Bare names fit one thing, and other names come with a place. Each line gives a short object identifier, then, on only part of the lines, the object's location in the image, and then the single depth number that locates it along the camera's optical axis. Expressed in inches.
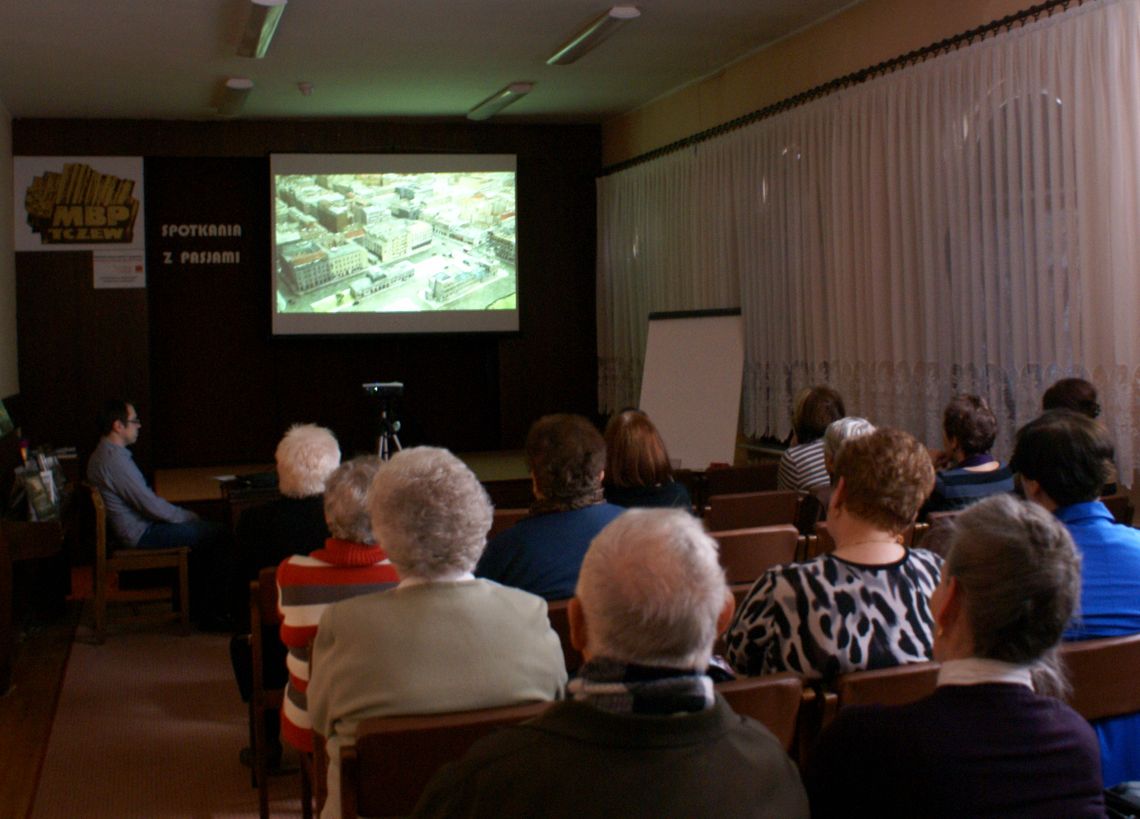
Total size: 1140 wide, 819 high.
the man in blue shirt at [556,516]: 112.4
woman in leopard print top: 83.9
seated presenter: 233.8
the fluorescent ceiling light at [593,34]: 252.4
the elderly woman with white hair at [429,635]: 80.3
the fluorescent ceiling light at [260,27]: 237.8
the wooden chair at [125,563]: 227.1
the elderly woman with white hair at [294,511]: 150.9
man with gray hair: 51.7
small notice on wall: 364.5
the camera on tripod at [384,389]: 324.2
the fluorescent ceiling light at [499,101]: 329.4
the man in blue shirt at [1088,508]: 93.8
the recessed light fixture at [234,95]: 315.9
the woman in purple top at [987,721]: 56.9
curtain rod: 200.5
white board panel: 300.7
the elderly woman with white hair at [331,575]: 110.5
